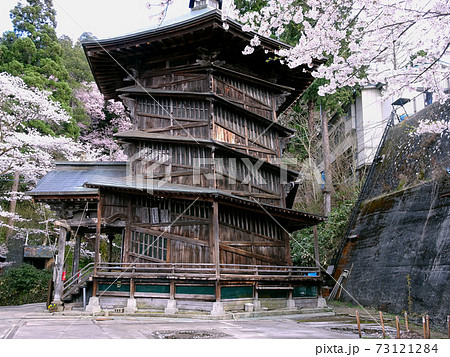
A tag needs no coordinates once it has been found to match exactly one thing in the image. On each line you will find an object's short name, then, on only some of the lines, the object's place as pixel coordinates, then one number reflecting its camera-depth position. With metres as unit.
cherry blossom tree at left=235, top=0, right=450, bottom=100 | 6.52
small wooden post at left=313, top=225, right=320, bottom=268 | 15.91
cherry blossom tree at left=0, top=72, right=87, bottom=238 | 20.83
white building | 26.15
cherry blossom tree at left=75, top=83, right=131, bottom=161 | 35.44
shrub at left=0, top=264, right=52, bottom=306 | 21.38
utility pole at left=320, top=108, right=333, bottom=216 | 23.61
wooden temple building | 13.26
